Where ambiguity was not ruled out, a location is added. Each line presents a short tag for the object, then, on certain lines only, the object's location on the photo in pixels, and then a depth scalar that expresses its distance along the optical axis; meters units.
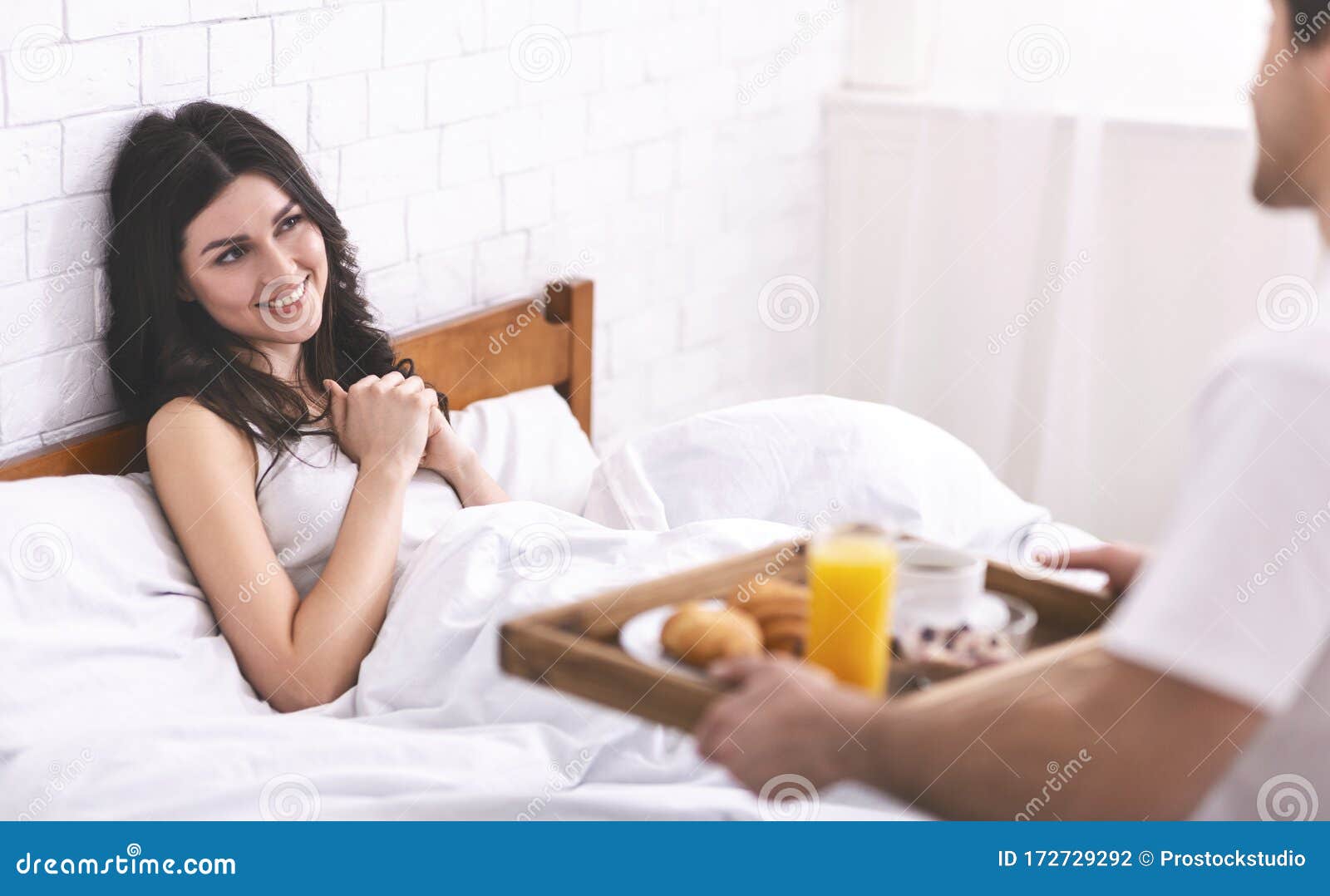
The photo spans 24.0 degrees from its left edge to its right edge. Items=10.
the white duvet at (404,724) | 2.36
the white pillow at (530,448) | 2.98
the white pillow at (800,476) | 2.88
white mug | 2.18
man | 1.99
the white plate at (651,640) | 2.13
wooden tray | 2.09
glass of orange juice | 2.09
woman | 2.59
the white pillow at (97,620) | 2.45
